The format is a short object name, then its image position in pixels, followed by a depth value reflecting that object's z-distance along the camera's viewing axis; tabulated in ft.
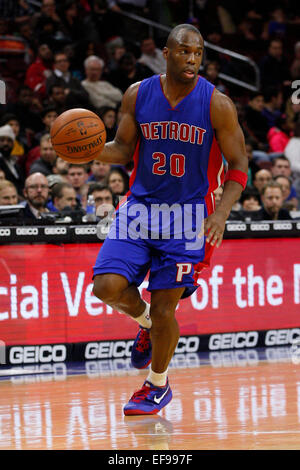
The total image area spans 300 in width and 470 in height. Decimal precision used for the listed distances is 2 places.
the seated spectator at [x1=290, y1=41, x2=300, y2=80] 52.70
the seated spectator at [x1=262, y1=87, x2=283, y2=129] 48.21
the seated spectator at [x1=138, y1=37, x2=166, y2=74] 47.37
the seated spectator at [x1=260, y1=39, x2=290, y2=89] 53.06
